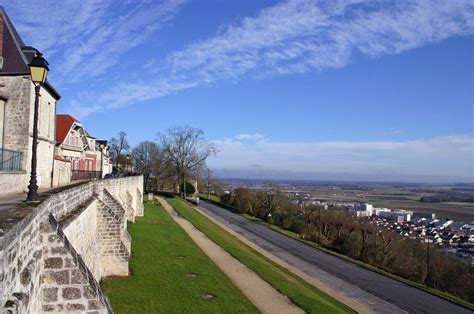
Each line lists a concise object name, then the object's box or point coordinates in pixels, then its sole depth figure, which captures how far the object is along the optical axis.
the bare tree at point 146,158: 75.00
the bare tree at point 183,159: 67.94
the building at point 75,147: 33.09
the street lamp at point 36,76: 8.17
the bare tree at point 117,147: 79.88
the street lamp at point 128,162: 78.05
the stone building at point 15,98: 16.64
